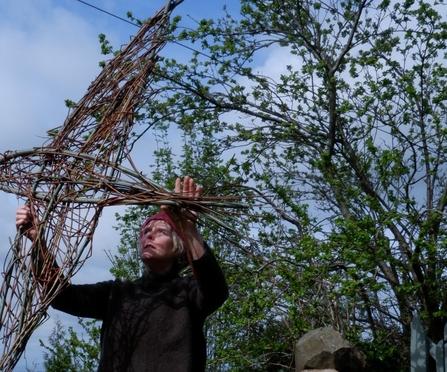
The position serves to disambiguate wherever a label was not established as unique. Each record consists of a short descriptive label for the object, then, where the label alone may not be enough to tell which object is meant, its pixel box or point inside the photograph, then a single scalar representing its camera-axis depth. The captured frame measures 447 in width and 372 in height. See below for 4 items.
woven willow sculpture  2.05
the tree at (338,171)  5.82
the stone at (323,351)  5.34
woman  2.14
